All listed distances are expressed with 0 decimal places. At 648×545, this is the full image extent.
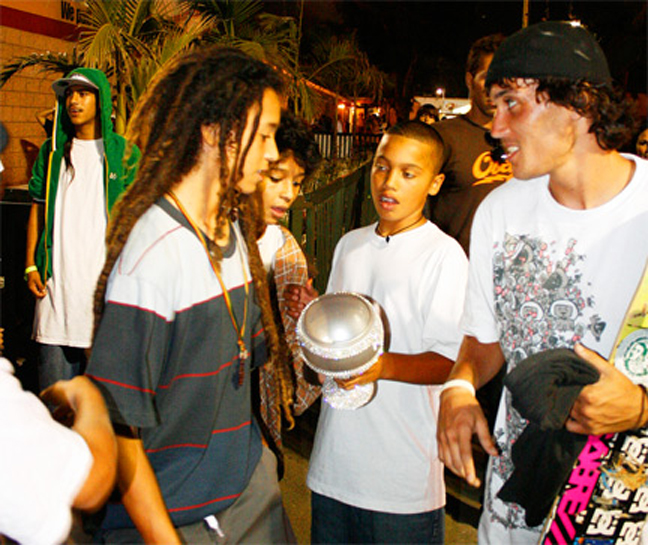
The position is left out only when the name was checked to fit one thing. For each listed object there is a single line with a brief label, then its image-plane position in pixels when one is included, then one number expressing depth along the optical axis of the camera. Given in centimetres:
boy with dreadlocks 166
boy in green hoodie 412
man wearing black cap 197
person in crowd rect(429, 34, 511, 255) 398
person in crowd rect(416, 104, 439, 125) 1032
